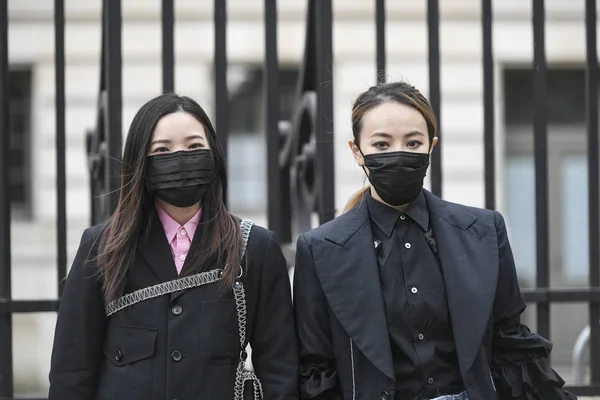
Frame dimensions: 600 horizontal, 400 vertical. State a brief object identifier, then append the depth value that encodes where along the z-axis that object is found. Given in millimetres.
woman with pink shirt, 5914
